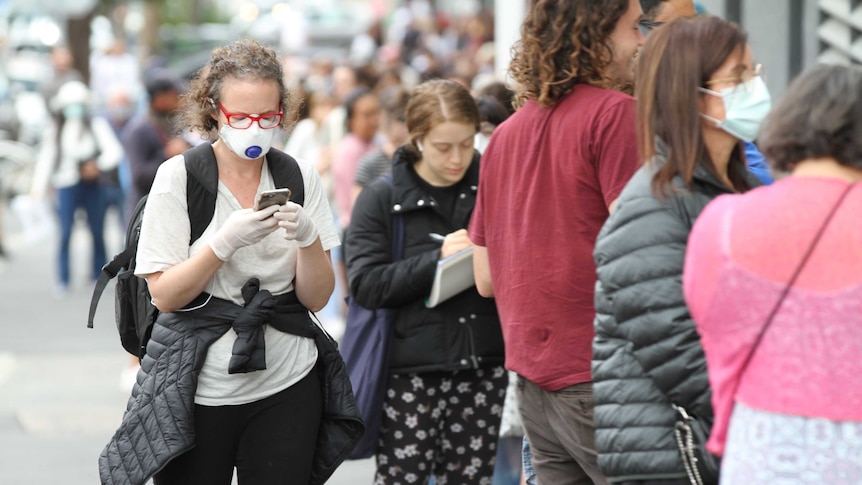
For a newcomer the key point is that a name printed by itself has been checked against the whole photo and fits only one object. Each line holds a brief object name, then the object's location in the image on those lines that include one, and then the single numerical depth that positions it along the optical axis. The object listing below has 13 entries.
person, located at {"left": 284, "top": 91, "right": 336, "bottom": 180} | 21.83
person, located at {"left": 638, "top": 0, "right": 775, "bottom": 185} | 8.06
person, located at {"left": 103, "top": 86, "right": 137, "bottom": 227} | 27.39
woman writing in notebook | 9.61
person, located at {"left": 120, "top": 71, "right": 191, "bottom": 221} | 17.78
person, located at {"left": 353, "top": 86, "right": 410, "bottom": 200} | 15.02
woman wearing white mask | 7.57
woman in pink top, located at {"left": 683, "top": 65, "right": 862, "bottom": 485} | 5.16
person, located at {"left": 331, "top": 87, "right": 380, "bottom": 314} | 18.95
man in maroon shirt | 7.14
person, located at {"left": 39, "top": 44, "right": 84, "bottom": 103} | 36.31
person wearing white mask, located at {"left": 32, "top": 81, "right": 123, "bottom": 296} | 24.98
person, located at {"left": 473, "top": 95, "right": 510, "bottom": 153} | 11.02
